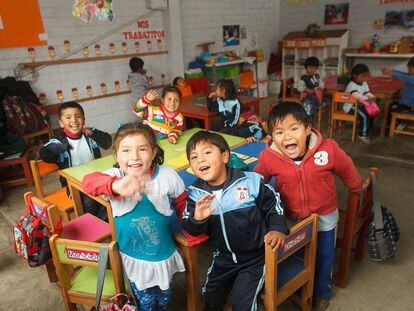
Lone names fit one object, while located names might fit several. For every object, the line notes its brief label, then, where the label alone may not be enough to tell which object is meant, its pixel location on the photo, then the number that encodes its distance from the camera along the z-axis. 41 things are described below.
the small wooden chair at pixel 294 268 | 1.51
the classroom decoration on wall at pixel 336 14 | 7.54
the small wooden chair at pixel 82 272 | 1.51
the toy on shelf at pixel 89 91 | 5.61
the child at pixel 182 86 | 5.48
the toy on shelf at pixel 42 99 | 5.09
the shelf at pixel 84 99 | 5.14
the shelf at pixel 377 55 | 6.52
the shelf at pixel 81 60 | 4.94
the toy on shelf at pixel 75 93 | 5.45
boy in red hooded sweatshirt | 1.77
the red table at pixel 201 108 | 3.95
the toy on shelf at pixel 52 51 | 5.08
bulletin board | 4.56
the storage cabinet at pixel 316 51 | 7.48
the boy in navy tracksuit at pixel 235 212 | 1.58
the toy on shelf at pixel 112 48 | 5.74
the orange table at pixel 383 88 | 4.86
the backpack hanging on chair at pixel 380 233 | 2.05
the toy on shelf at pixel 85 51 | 5.44
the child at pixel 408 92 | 4.69
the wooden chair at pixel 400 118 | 4.74
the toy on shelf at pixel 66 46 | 5.22
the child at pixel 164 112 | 3.02
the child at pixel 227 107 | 3.80
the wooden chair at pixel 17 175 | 3.98
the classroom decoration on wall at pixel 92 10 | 5.26
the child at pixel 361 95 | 4.72
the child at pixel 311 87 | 5.03
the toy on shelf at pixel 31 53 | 4.87
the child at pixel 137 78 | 5.61
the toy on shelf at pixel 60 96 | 5.28
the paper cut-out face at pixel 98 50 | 5.57
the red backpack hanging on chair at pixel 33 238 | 1.88
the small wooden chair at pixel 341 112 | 4.71
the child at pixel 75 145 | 2.50
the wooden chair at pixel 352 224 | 1.97
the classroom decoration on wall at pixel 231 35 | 7.56
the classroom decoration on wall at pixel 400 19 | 6.72
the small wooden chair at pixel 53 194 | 2.52
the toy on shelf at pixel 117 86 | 5.95
